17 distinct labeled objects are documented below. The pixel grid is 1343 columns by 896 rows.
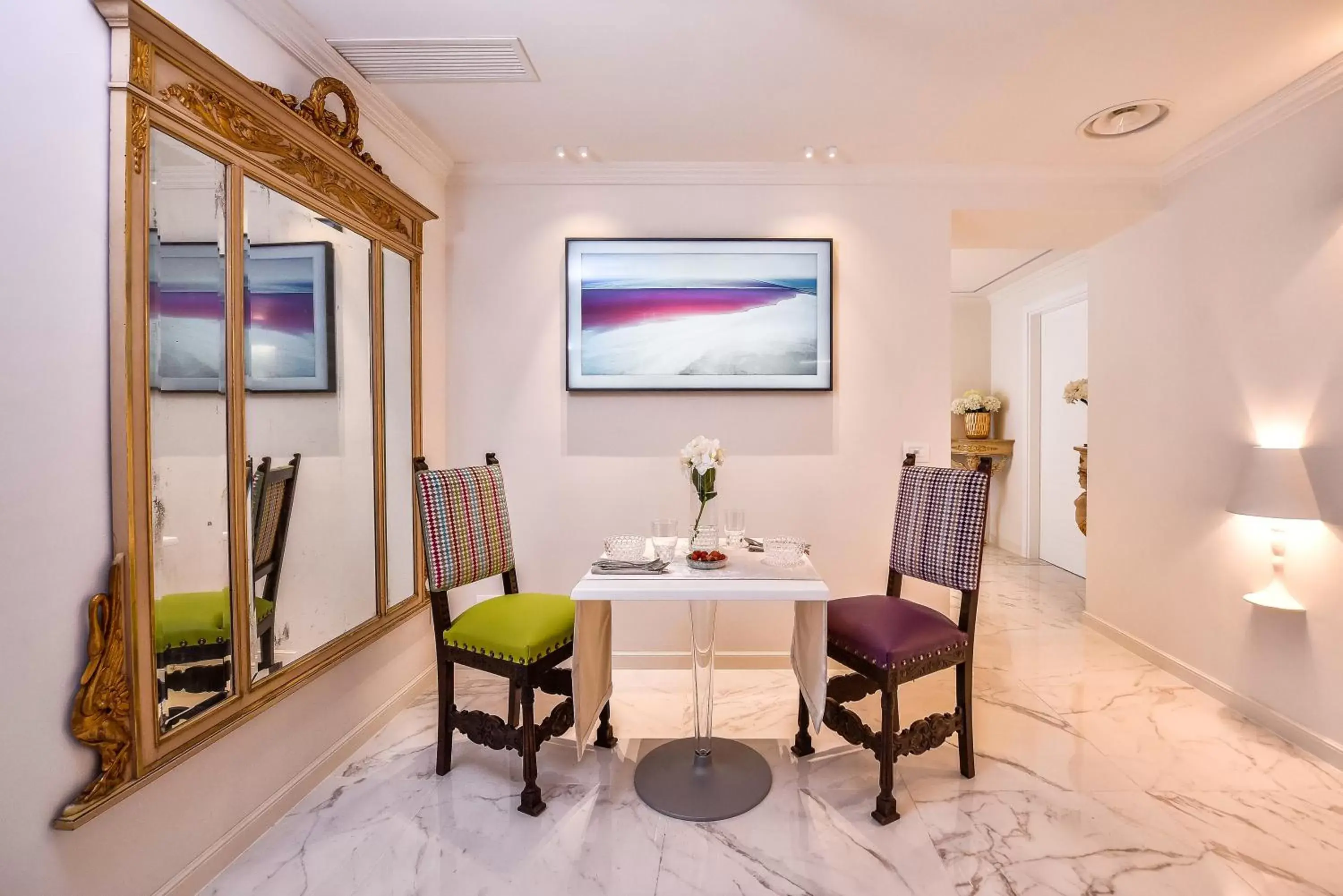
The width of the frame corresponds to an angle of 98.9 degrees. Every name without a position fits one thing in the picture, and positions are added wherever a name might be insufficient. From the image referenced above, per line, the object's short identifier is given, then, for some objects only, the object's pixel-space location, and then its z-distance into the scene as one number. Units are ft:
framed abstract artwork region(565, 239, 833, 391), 9.60
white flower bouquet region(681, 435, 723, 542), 6.47
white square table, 5.80
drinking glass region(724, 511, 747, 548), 7.13
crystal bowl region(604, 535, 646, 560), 6.57
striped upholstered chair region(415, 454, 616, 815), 6.38
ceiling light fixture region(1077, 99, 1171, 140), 8.00
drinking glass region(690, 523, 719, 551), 6.57
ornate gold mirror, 4.51
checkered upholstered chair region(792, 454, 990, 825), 6.29
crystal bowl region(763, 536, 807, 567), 6.48
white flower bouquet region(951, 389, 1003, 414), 18.28
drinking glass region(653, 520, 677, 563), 7.12
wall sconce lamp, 7.29
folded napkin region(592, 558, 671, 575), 6.20
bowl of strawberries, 6.31
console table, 18.01
